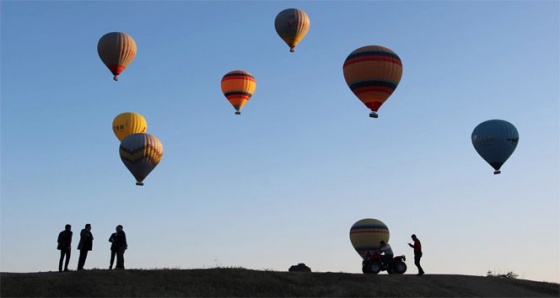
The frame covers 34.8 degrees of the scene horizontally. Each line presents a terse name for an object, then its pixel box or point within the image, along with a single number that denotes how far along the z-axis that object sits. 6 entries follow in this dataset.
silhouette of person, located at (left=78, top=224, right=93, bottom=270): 36.72
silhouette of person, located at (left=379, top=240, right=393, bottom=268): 40.94
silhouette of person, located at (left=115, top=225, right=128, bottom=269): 36.81
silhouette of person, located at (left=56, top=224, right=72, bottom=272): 36.53
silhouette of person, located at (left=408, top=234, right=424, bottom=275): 39.34
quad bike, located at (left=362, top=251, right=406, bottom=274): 40.66
